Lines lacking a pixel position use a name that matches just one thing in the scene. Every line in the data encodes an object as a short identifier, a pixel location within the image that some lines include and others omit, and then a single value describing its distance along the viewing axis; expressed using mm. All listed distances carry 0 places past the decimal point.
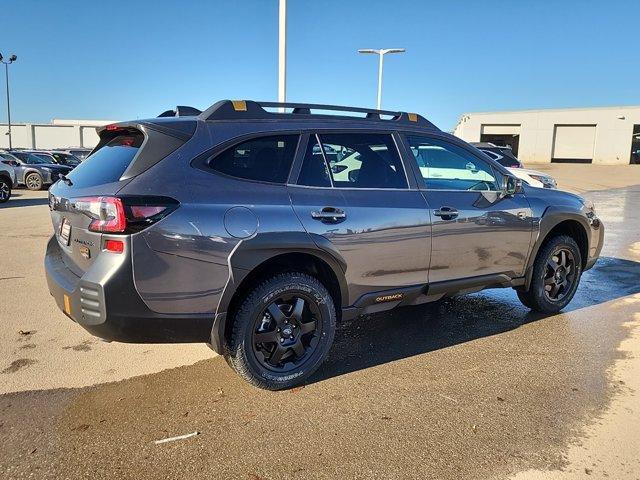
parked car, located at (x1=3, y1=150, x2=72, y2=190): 20906
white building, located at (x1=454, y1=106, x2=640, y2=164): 52375
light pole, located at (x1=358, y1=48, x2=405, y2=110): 26145
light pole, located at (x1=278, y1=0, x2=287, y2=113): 11172
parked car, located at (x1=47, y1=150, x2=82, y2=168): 26672
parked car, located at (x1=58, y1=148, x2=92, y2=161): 34156
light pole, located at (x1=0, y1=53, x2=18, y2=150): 41522
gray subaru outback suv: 2988
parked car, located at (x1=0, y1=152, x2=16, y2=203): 15234
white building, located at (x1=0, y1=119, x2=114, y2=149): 69875
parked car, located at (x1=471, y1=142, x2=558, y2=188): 13383
